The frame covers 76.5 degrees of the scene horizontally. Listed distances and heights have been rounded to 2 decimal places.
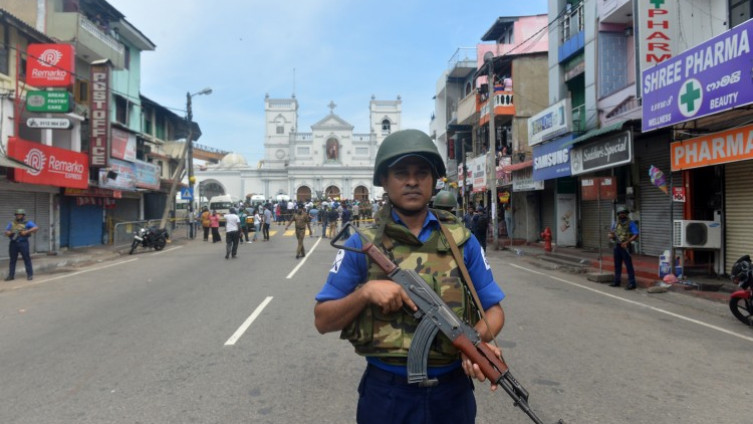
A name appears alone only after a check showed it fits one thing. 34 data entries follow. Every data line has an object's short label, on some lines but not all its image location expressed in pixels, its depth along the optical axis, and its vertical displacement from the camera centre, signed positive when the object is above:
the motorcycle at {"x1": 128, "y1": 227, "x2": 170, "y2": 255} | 18.72 -0.88
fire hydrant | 16.92 -1.08
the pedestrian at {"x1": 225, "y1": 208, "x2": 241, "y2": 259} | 15.52 -0.57
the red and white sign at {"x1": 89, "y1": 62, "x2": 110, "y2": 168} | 18.95 +4.10
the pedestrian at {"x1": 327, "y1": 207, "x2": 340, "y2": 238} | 23.45 -0.14
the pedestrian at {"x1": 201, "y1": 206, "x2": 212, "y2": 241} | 23.58 -0.32
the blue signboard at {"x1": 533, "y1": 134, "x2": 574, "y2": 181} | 15.88 +1.87
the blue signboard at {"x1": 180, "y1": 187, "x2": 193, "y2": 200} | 26.34 +1.24
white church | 68.44 +7.89
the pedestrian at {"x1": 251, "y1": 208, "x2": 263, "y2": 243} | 24.61 -0.47
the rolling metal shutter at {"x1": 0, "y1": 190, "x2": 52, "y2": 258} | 15.64 +0.24
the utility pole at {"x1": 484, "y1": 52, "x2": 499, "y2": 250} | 18.78 +3.34
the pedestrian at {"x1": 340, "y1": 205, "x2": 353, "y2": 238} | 22.57 -0.05
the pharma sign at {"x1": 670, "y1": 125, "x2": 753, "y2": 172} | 8.61 +1.20
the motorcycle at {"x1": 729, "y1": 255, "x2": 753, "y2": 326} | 6.78 -1.17
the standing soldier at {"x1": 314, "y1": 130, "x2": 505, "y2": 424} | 1.77 -0.31
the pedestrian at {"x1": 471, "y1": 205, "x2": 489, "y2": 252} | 15.38 -0.38
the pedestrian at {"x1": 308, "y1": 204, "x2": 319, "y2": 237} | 35.09 +0.02
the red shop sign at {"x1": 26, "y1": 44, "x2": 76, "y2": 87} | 16.25 +5.16
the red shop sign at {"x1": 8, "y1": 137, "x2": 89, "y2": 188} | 14.90 +1.85
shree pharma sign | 8.20 +2.50
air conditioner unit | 9.92 -0.52
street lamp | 25.54 +3.58
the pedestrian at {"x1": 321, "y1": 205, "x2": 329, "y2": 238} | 24.37 -0.10
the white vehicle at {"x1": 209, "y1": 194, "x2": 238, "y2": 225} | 40.96 +1.08
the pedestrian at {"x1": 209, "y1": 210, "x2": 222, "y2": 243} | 22.78 -0.50
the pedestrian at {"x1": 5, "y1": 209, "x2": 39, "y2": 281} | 11.53 -0.53
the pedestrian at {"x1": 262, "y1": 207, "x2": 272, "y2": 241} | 23.53 -0.35
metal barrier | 19.55 -0.56
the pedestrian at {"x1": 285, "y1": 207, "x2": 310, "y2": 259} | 15.45 -0.51
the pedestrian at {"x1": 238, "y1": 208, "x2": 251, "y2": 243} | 23.37 -0.34
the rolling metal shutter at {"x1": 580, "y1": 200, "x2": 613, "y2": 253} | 16.05 -0.40
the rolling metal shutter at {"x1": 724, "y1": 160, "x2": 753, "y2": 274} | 9.86 -0.03
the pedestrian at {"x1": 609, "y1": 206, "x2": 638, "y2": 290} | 9.88 -0.58
